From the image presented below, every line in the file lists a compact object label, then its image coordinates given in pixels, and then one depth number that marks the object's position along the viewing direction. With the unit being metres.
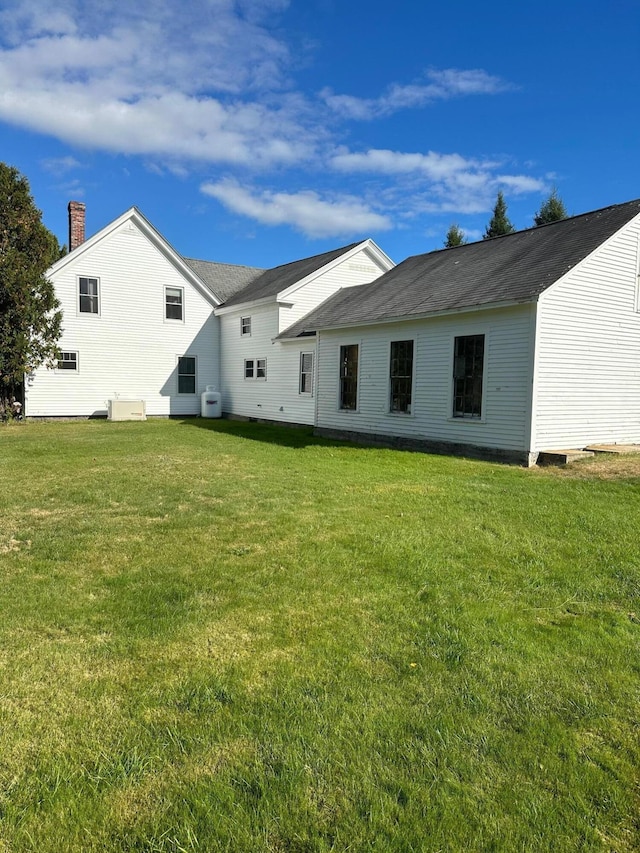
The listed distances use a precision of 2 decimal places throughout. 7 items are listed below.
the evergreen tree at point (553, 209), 31.00
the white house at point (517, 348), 10.60
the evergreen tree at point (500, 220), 34.44
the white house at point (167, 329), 19.66
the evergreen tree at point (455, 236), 36.44
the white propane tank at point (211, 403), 22.59
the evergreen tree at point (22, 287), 17.17
